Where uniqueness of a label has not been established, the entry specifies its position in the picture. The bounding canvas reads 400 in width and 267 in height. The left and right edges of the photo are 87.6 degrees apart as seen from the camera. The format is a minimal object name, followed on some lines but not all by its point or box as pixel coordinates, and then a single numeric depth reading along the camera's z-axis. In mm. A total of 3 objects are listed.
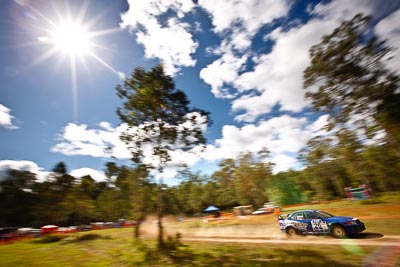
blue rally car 10828
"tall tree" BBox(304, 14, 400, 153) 17828
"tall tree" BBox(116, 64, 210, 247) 15016
